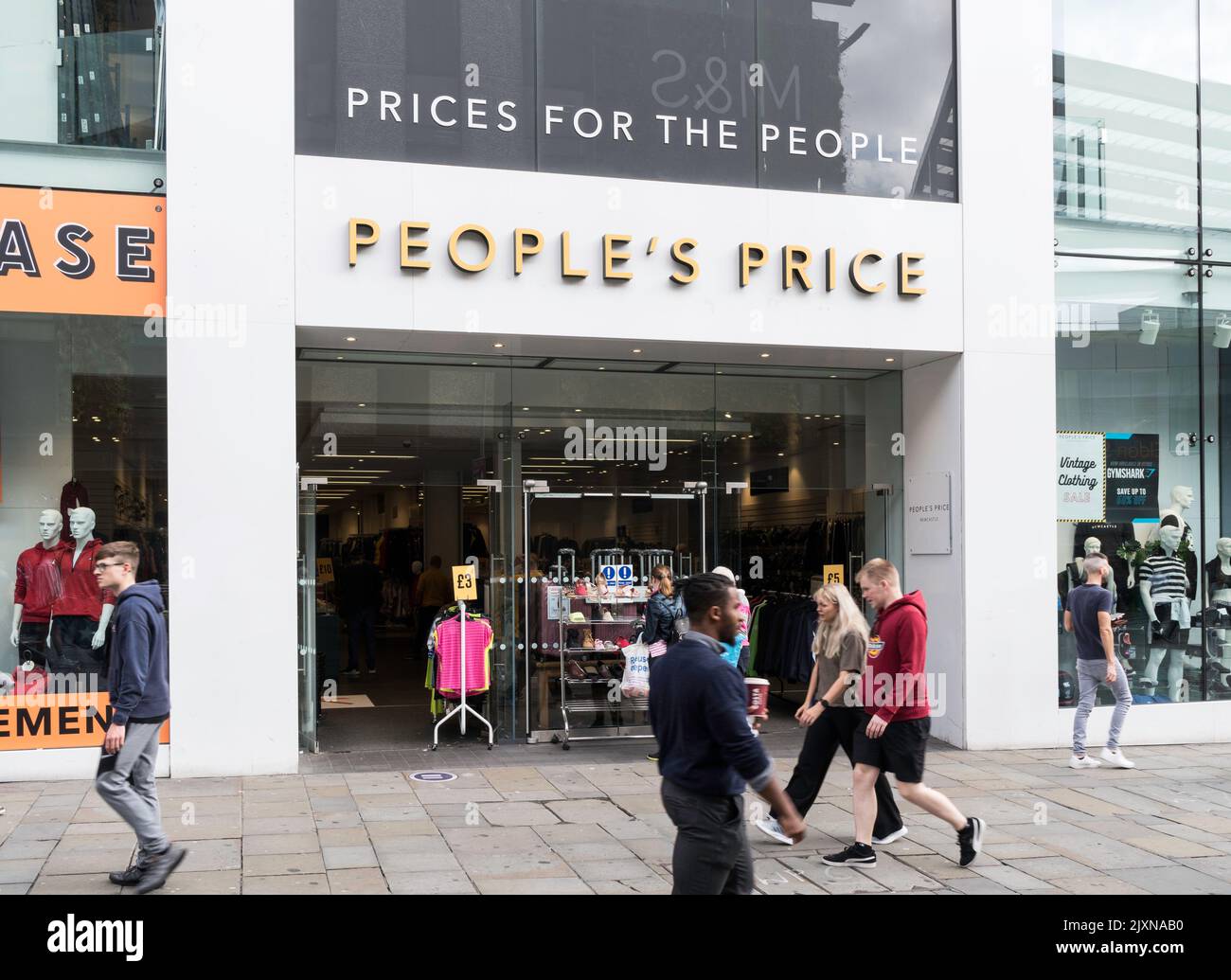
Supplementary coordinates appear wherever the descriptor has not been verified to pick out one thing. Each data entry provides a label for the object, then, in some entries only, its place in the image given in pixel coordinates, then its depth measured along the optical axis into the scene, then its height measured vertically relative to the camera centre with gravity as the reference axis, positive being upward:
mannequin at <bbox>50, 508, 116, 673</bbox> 9.63 -0.81
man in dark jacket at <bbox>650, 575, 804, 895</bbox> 4.34 -1.00
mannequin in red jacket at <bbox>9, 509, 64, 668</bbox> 9.57 -0.72
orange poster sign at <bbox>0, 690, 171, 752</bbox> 9.27 -1.72
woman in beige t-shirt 7.29 -1.29
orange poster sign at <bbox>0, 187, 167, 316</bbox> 9.31 +2.01
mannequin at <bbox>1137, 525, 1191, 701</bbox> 12.27 -1.12
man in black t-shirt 10.38 -1.43
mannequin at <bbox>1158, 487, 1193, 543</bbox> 12.40 -0.15
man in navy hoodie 6.28 -1.15
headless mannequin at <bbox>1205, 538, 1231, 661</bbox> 12.41 -0.93
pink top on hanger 10.97 -1.43
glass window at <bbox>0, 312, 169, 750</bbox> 9.57 +0.23
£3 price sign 11.05 -0.78
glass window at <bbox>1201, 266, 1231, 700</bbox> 12.38 +0.20
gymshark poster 12.19 +0.19
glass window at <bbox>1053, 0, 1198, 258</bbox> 11.92 +3.76
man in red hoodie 6.83 -1.27
